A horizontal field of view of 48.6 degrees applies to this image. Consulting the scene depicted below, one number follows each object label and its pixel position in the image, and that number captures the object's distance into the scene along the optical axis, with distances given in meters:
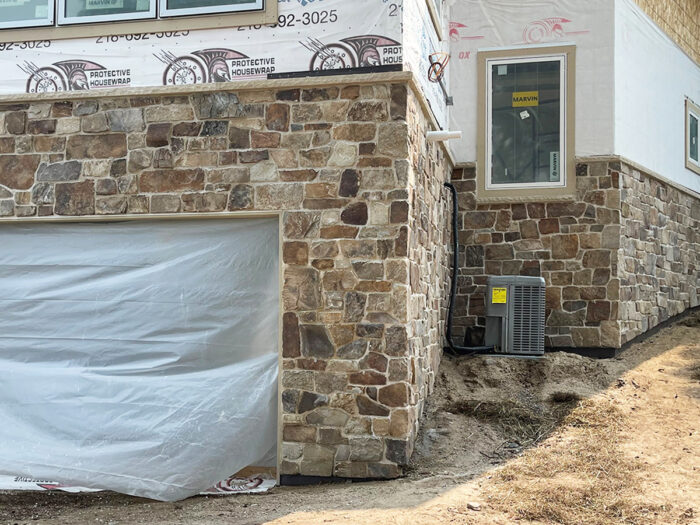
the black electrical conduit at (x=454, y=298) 8.54
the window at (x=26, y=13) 6.70
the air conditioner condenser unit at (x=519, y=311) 8.36
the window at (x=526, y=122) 9.17
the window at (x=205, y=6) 6.31
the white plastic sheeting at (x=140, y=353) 6.09
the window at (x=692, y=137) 11.15
